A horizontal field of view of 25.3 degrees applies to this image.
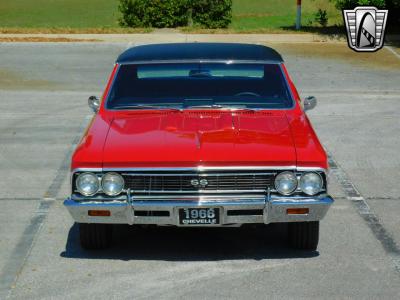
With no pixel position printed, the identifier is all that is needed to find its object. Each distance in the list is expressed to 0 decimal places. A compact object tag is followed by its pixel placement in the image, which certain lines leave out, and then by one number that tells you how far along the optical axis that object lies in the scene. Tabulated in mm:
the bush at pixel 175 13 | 24344
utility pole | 23672
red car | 6699
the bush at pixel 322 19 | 25500
